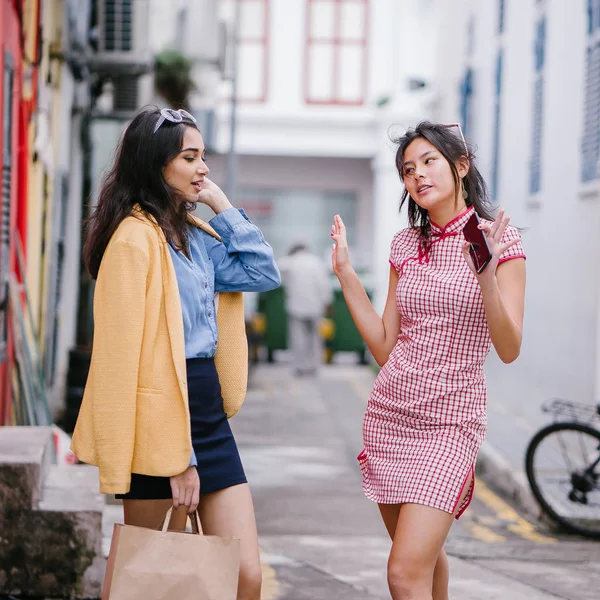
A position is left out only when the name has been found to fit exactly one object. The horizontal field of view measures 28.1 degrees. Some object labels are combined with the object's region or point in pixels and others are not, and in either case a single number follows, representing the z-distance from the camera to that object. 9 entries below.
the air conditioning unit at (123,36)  11.30
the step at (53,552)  4.92
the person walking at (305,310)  17.72
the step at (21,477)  4.88
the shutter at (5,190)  7.19
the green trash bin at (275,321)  20.16
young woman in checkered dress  3.54
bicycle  7.27
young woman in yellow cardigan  3.33
